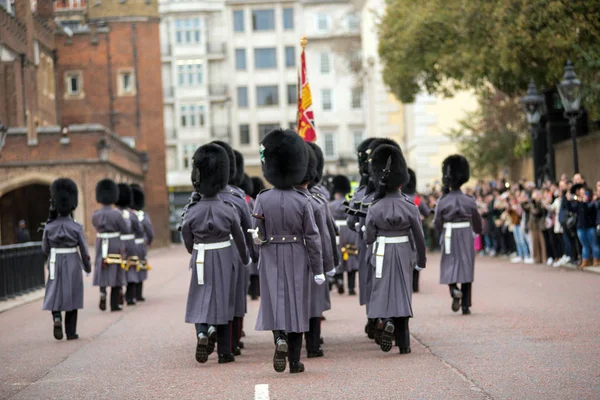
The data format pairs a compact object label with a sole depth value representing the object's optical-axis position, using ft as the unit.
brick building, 147.64
